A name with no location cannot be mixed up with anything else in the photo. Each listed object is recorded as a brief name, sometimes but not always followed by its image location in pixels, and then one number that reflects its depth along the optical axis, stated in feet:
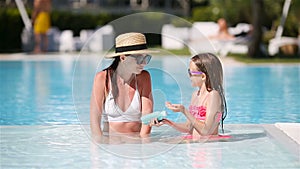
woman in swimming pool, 25.09
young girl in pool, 26.11
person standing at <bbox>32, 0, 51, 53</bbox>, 100.43
